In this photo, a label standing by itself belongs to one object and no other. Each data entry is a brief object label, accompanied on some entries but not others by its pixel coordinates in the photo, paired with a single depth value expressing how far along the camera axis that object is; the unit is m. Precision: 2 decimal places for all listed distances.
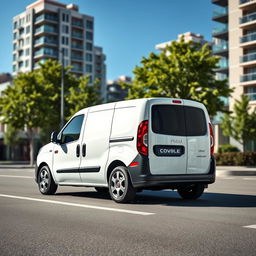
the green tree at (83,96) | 47.46
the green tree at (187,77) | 32.88
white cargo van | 8.34
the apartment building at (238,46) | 54.12
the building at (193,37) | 107.09
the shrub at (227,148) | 49.92
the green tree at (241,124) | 44.88
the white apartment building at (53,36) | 89.31
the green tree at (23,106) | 41.34
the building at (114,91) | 146.38
